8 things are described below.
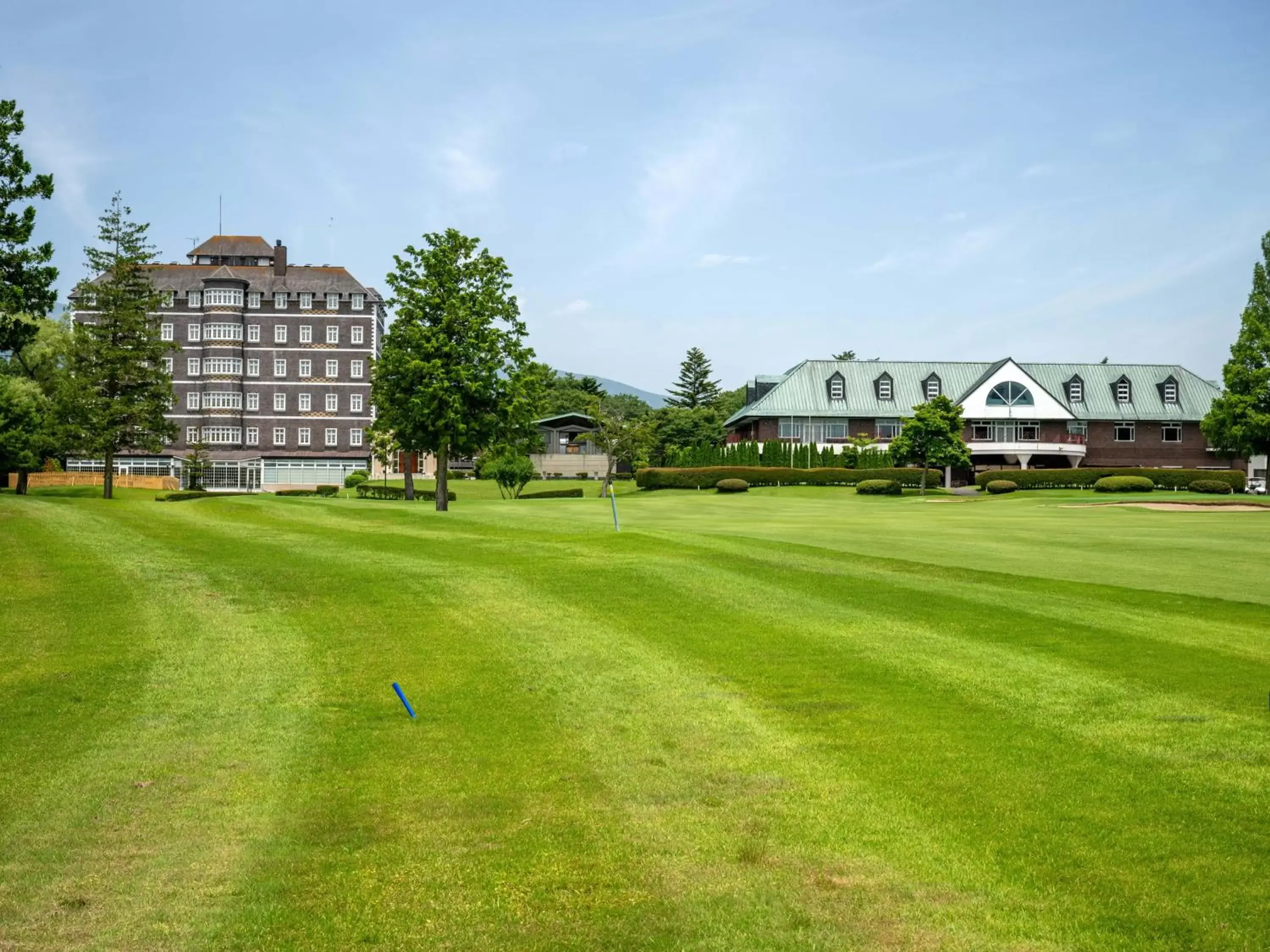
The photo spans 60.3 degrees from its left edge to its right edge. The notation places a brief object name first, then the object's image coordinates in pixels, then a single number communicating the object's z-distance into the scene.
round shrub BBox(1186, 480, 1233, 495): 68.81
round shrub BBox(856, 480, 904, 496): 70.62
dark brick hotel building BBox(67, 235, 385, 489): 101.44
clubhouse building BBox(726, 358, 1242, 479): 90.31
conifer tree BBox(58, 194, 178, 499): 61.72
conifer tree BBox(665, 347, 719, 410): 140.12
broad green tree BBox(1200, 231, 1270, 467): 68.81
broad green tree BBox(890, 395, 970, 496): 73.00
